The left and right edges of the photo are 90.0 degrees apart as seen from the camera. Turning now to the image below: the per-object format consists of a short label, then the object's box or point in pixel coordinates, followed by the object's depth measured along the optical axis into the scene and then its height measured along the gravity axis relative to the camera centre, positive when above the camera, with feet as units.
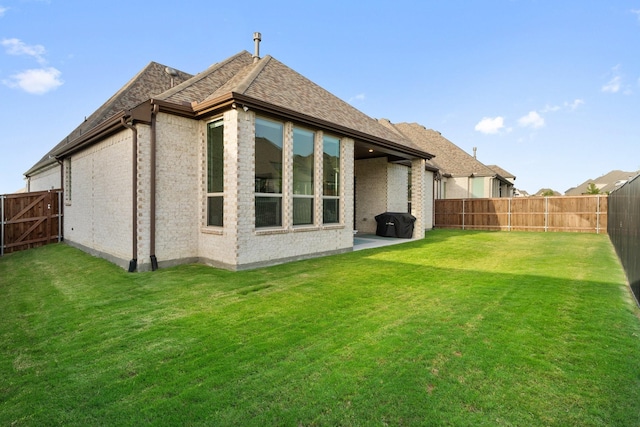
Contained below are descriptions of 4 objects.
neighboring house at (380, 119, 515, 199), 82.58 +10.93
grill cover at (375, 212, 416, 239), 45.83 -2.03
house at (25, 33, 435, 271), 23.77 +3.08
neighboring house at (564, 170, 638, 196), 175.75 +17.88
